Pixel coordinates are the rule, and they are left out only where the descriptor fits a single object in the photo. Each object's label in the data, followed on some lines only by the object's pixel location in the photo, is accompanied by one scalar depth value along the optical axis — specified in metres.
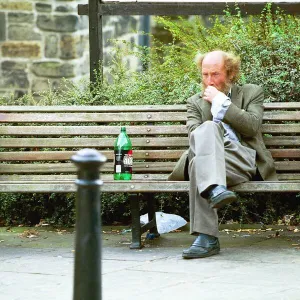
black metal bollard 7.58
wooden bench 13.88
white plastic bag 14.37
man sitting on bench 12.21
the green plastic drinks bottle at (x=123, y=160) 13.56
